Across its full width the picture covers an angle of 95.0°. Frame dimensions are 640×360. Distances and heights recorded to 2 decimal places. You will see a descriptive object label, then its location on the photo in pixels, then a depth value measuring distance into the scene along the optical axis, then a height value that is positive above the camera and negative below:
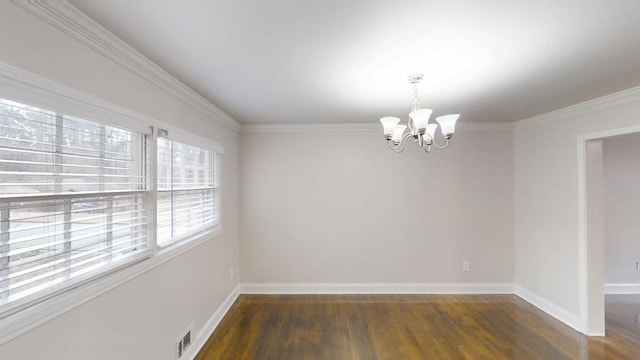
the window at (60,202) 1.13 -0.09
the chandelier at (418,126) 2.10 +0.43
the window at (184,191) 2.28 -0.07
